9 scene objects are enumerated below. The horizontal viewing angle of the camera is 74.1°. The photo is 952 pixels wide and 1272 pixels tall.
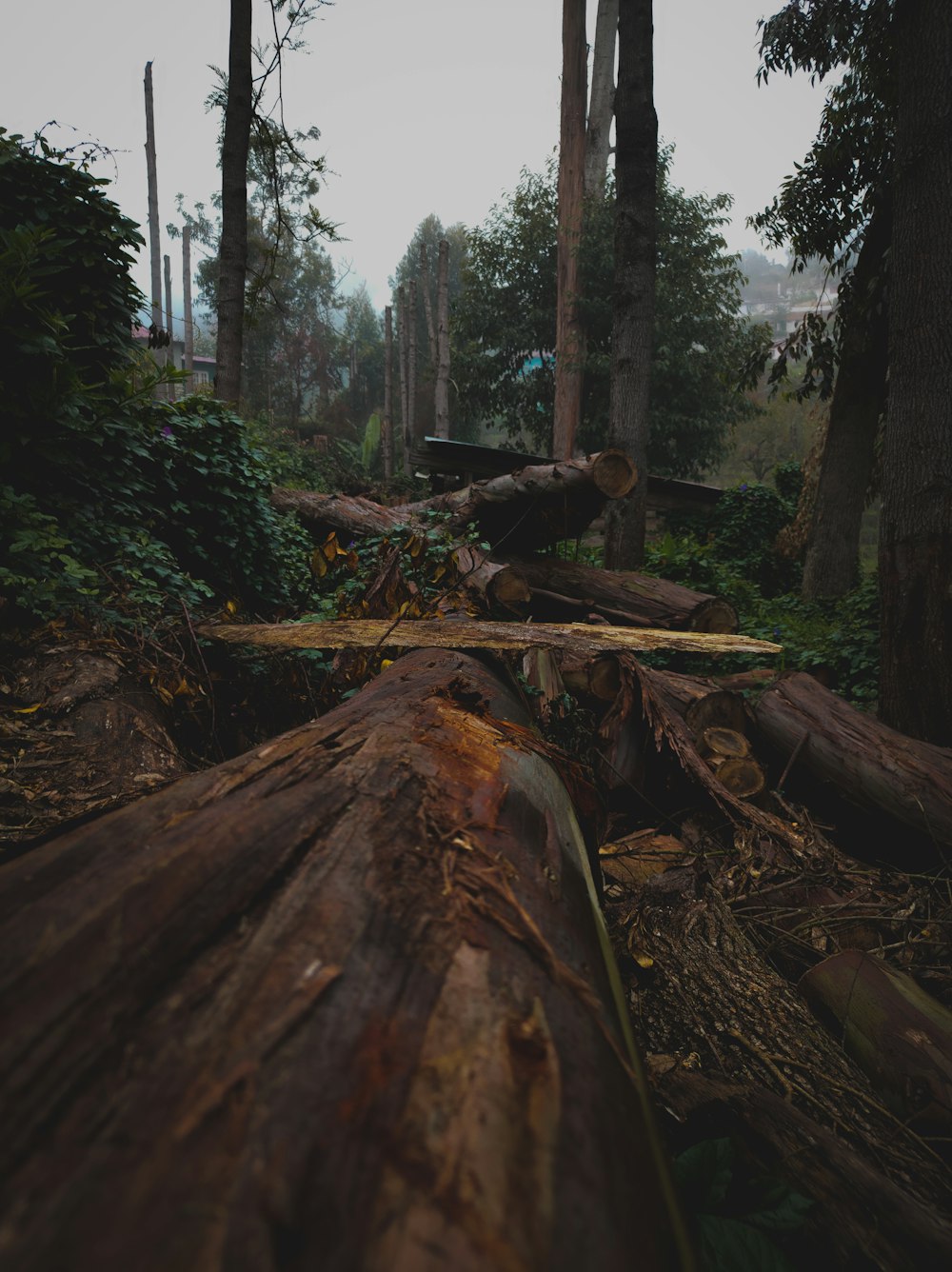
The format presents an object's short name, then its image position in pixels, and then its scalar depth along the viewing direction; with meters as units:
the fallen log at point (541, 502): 5.56
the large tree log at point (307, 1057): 0.47
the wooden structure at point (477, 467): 13.01
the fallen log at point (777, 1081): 1.20
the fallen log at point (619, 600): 5.62
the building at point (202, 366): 37.97
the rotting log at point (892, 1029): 1.72
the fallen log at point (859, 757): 3.07
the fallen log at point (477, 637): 2.91
